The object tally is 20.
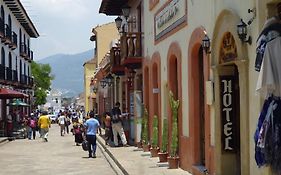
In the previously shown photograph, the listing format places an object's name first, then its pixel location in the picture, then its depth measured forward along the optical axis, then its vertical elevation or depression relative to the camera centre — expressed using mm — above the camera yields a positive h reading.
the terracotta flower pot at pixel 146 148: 17812 -1163
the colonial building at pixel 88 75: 71562 +5441
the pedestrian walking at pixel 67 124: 37016 -659
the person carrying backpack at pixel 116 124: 21625 -409
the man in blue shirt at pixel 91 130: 18281 -544
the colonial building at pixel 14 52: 35781 +5304
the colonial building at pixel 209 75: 8031 +798
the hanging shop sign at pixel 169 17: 12676 +2599
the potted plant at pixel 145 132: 17766 -621
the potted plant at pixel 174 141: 13008 -683
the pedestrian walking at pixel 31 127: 31427 -713
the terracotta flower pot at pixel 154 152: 15859 -1159
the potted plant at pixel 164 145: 14273 -859
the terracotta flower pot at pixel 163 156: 14328 -1159
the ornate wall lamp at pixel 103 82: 34688 +2186
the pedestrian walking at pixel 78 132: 23938 -801
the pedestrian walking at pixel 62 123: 34594 -551
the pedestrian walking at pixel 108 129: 23544 -675
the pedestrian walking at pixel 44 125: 28781 -551
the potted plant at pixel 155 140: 15797 -792
